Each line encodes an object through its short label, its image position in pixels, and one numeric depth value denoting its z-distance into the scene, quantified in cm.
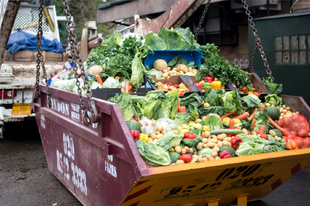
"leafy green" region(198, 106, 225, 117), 409
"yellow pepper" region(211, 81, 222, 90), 483
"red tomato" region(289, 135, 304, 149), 363
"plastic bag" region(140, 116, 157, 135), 340
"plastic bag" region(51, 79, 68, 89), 490
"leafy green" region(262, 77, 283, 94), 489
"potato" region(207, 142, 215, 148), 335
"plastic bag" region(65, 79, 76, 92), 464
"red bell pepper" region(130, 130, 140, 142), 317
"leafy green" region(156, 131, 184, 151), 318
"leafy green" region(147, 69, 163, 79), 494
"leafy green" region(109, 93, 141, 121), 355
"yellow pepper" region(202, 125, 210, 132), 367
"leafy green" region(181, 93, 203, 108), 409
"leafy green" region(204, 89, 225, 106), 420
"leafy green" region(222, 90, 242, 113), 411
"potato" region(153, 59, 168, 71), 522
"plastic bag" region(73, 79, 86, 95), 431
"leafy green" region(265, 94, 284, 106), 455
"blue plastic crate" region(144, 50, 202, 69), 535
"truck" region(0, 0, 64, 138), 470
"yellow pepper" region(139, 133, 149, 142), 323
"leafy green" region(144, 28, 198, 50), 562
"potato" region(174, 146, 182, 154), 317
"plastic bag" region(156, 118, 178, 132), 349
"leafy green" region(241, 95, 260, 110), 421
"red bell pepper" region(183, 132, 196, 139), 336
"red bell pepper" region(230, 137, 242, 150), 340
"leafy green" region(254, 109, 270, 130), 404
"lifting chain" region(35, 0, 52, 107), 430
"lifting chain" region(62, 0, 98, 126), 321
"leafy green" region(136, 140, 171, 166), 286
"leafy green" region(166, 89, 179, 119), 380
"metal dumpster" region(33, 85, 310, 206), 286
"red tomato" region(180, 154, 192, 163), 309
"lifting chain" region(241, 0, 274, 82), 448
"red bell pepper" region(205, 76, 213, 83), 502
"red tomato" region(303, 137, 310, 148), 366
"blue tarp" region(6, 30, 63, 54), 839
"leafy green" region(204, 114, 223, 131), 375
